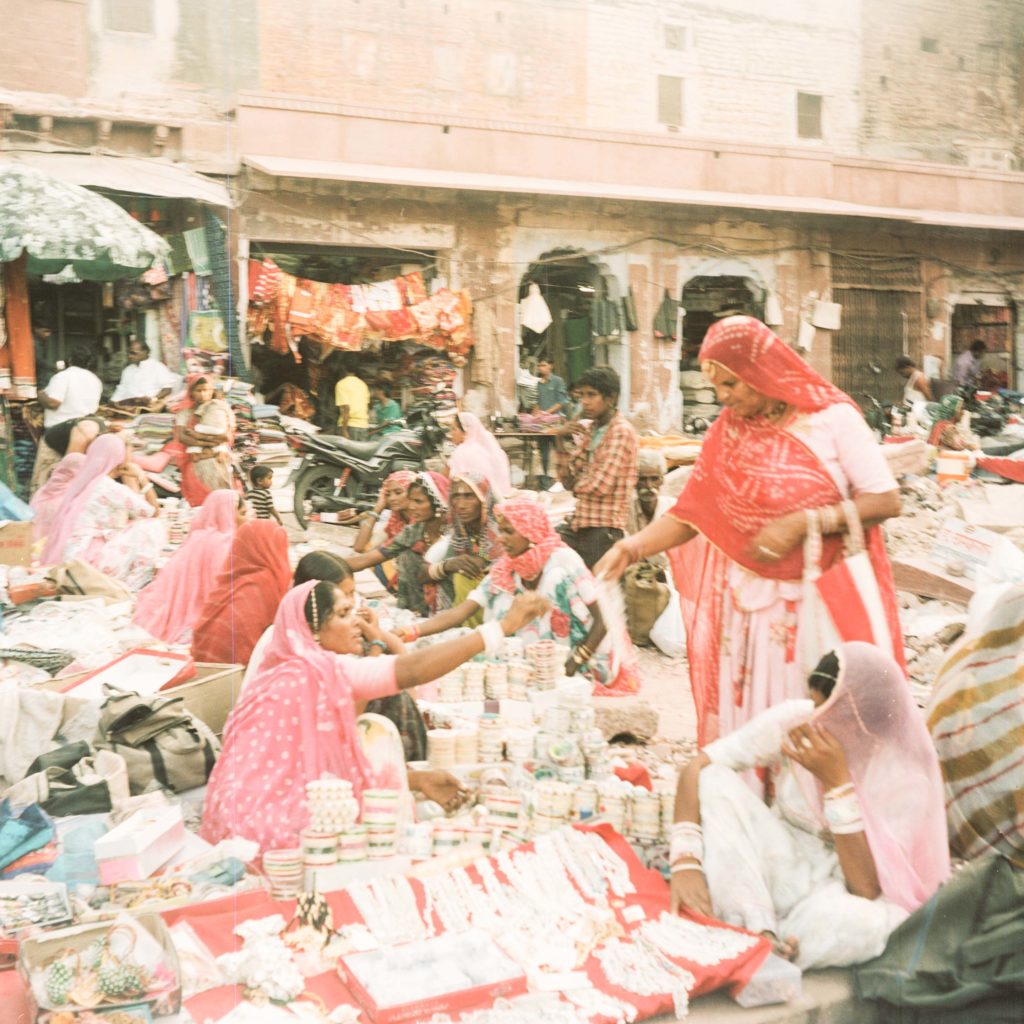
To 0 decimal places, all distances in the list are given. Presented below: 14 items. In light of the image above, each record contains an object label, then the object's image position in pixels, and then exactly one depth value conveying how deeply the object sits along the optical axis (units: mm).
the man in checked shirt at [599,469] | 4582
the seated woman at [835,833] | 2781
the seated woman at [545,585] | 4543
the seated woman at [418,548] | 5004
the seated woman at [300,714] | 3154
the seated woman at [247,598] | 4266
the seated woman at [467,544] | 4785
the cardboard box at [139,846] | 2977
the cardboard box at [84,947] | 2490
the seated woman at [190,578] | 5031
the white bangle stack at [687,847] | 2906
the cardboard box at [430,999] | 2520
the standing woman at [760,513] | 3314
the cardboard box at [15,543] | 5027
